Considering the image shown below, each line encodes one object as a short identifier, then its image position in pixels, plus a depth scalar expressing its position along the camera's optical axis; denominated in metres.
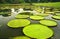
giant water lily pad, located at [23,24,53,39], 1.83
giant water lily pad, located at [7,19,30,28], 2.25
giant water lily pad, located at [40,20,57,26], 2.34
